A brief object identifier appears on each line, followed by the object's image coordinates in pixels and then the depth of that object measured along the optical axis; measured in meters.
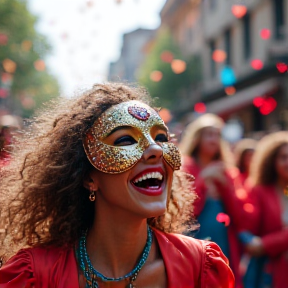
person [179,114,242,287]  5.06
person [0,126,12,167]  3.24
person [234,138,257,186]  7.28
